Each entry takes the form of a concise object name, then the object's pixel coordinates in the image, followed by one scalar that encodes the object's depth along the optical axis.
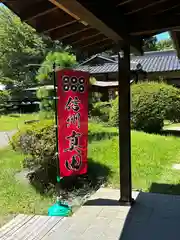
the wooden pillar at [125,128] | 3.74
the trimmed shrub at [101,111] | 11.41
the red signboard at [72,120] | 3.72
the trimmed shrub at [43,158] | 5.10
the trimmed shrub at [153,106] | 9.73
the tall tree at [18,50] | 21.12
